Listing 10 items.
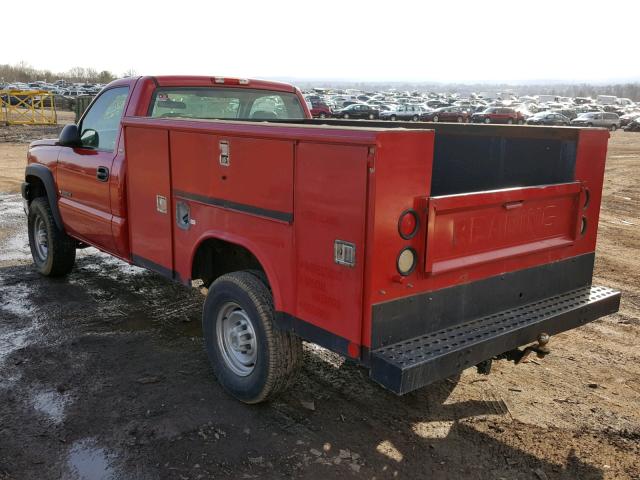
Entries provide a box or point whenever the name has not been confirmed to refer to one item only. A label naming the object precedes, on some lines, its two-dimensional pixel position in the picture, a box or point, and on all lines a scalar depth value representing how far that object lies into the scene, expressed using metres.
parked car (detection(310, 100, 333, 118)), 44.80
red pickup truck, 3.08
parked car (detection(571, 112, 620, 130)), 46.12
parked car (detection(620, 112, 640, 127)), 49.27
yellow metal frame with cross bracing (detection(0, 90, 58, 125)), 32.27
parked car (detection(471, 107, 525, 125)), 45.88
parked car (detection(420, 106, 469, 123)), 46.94
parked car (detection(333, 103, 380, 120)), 48.41
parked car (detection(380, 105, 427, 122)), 48.69
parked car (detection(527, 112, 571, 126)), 45.12
